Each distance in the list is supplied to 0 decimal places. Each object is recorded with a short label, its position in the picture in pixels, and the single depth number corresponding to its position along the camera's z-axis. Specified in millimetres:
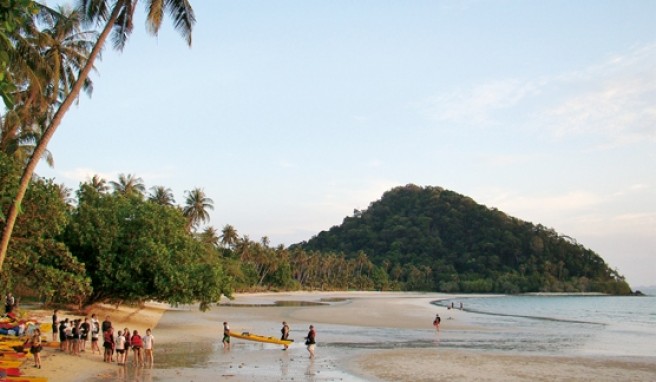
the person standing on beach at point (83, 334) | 20156
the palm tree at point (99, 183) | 59309
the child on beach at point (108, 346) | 18984
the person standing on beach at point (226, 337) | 24094
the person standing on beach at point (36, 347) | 16609
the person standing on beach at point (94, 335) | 20828
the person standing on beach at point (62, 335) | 19953
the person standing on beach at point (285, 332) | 25441
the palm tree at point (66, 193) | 58762
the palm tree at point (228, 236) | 98500
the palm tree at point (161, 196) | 67250
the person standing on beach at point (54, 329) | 21984
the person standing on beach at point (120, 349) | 18938
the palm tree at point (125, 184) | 62656
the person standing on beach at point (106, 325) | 20316
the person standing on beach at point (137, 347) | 18562
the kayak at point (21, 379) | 13085
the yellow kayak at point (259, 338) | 25222
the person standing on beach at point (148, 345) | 18625
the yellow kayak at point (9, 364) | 15000
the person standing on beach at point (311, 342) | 22266
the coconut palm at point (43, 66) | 17550
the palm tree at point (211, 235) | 88219
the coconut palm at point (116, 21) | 17375
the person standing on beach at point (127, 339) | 19338
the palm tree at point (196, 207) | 70812
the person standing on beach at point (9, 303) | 26995
